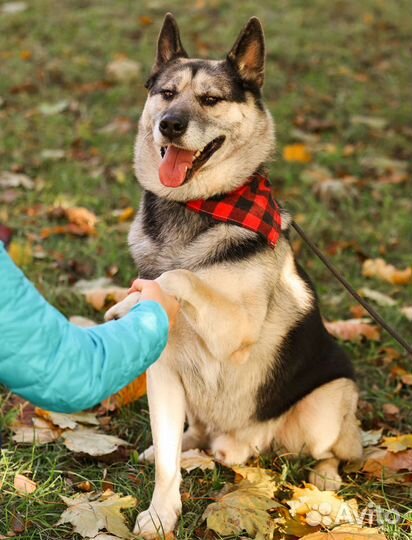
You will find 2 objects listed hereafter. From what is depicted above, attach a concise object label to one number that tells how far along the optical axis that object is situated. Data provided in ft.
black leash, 10.61
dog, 9.56
